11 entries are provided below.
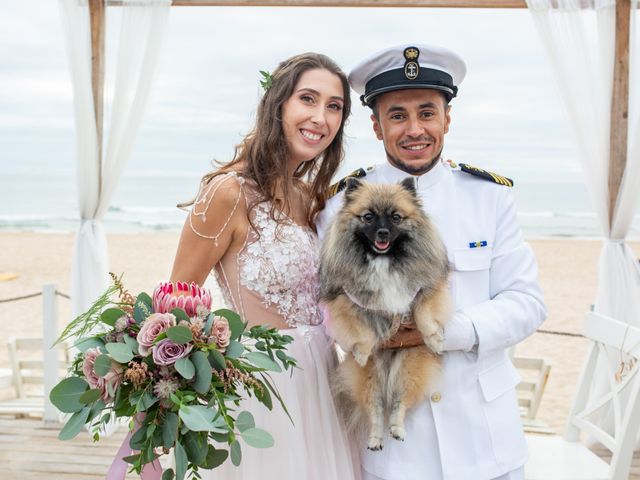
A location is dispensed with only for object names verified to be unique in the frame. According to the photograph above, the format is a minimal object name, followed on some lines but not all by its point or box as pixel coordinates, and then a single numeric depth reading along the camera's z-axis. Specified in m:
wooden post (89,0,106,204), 4.71
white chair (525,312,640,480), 2.64
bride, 1.86
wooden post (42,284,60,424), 4.42
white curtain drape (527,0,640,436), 4.54
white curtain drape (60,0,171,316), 4.66
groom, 1.70
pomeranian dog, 1.77
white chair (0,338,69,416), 4.62
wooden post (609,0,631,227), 4.56
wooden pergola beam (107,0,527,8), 4.50
